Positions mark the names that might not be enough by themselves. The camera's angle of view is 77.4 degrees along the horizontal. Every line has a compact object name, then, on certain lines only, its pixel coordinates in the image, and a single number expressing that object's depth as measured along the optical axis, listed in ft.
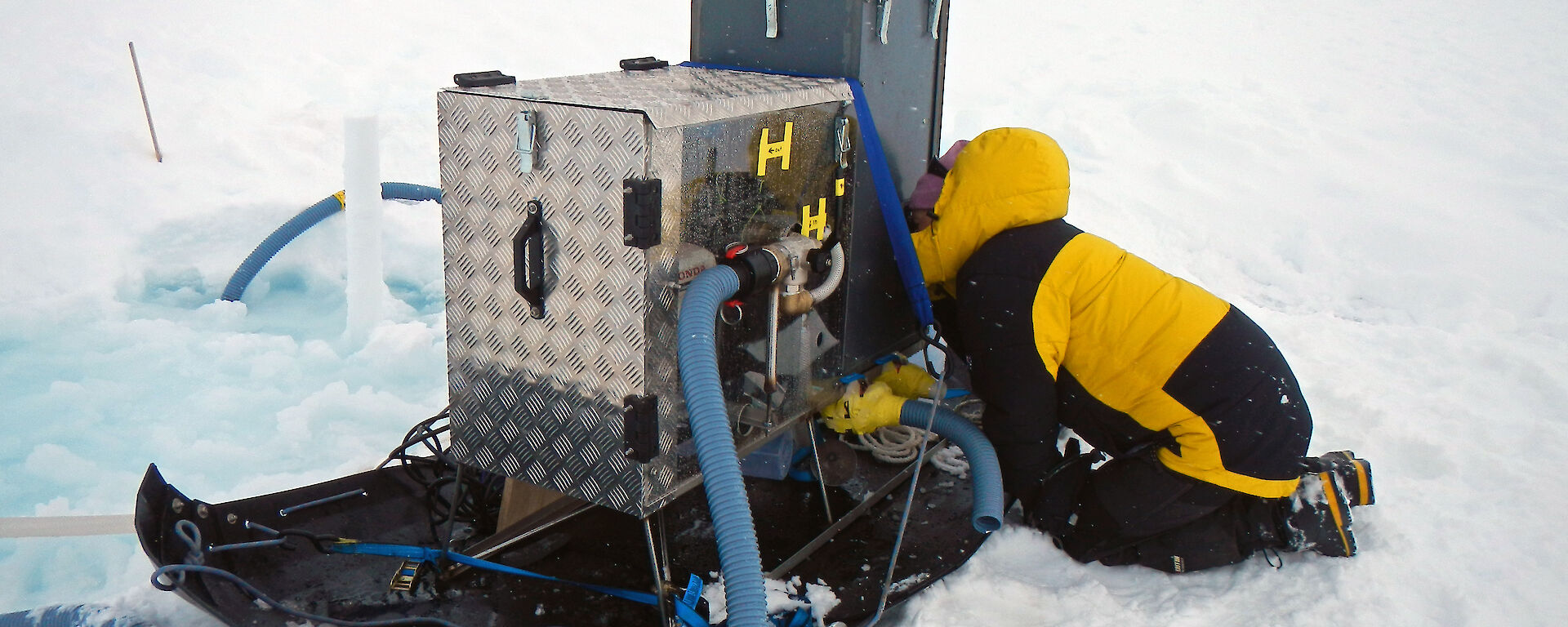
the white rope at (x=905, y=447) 10.68
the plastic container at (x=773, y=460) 9.49
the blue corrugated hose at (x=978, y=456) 8.11
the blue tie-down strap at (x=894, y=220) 8.58
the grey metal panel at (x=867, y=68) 8.54
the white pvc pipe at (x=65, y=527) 7.77
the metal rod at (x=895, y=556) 7.77
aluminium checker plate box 6.42
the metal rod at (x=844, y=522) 8.44
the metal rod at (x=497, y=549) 7.95
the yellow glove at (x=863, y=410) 9.12
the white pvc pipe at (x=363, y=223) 12.16
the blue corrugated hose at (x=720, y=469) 6.32
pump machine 6.49
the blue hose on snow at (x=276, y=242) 14.12
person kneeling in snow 8.22
